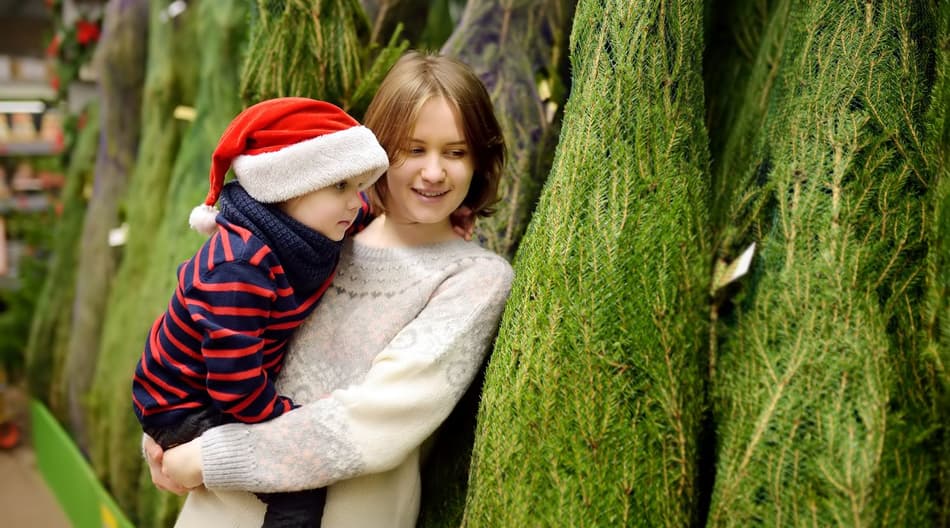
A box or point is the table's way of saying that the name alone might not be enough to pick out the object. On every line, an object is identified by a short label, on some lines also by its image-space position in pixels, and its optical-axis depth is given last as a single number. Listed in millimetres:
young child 1142
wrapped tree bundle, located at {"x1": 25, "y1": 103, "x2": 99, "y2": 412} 3543
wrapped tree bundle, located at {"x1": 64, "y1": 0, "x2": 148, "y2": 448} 2971
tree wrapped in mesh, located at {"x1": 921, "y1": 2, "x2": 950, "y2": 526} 974
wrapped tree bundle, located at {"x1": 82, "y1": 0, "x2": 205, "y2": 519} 2621
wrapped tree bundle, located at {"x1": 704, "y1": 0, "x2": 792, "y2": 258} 1186
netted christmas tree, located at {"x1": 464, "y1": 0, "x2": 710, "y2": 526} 1096
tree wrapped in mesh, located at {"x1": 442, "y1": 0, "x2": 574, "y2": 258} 1582
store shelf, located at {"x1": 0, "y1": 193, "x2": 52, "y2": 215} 4459
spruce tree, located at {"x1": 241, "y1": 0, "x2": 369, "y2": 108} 1615
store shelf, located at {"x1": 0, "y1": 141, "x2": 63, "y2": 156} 4746
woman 1178
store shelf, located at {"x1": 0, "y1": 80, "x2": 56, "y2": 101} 4719
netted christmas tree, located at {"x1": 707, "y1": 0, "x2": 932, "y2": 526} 950
